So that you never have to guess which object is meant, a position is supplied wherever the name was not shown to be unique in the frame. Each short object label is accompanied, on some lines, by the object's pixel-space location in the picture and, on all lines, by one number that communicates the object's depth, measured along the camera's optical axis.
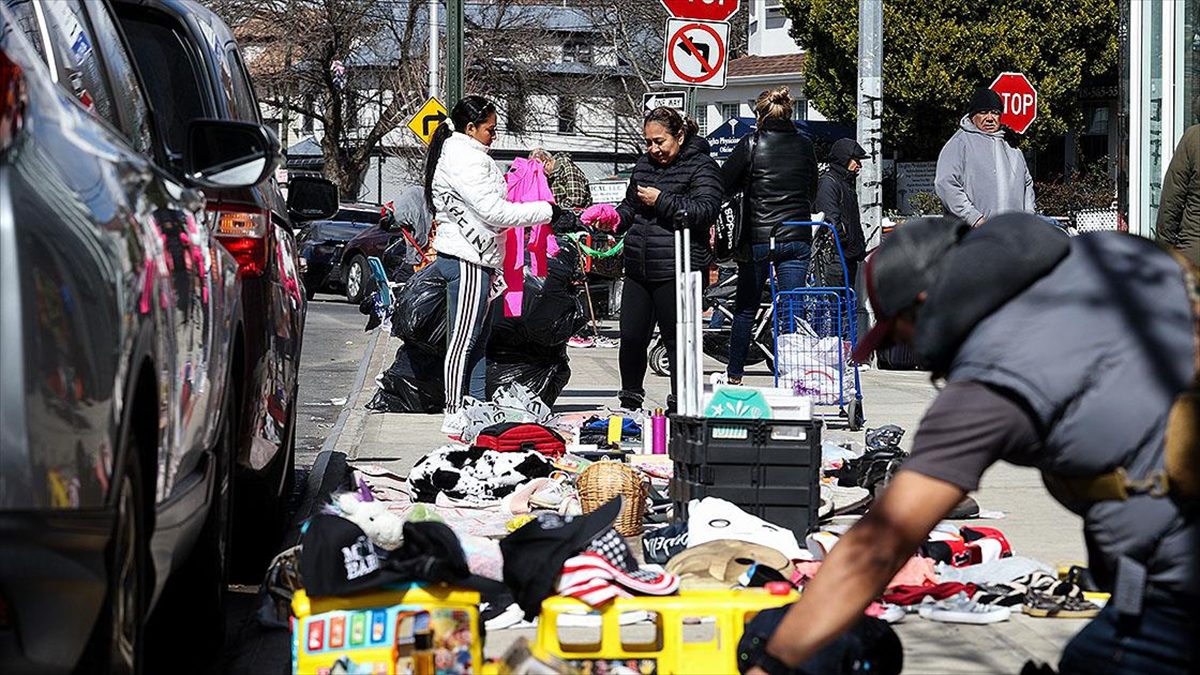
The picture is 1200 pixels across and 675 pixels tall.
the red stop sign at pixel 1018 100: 27.09
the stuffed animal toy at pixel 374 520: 5.12
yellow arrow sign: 22.78
